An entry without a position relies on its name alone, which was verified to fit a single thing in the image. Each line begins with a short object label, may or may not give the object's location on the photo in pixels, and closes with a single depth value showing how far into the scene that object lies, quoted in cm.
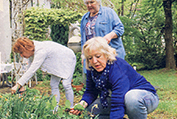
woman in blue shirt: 270
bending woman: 262
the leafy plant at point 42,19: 576
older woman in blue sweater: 178
